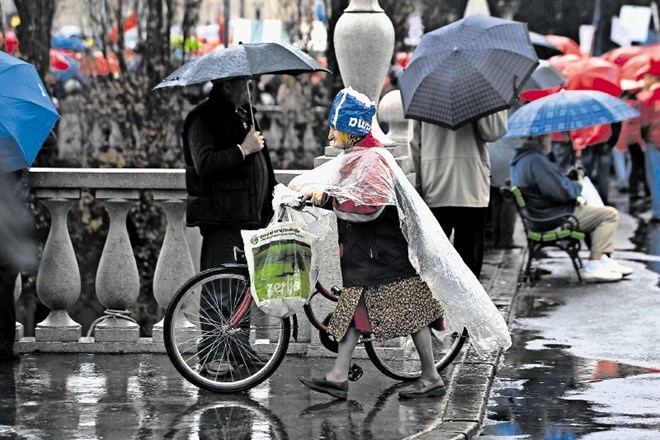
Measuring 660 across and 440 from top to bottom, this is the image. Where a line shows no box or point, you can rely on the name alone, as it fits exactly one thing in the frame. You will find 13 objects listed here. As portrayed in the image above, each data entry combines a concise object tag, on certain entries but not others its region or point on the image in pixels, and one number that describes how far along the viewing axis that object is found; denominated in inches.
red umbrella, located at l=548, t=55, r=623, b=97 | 740.8
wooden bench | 550.9
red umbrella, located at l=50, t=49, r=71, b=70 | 1038.4
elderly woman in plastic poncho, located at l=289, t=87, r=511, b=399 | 317.1
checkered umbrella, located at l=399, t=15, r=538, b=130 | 411.8
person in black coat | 342.0
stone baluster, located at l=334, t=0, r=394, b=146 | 380.2
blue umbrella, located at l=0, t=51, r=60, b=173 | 335.9
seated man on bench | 544.4
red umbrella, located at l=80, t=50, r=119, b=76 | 812.6
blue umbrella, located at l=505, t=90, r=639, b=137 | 532.1
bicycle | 329.4
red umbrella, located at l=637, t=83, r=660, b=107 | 770.2
